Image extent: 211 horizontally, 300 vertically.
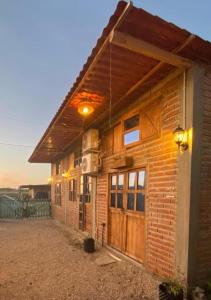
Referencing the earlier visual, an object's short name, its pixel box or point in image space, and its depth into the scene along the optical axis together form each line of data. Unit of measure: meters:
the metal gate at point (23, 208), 15.33
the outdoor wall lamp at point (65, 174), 11.62
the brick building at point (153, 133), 3.36
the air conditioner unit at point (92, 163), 7.21
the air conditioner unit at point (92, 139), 7.39
